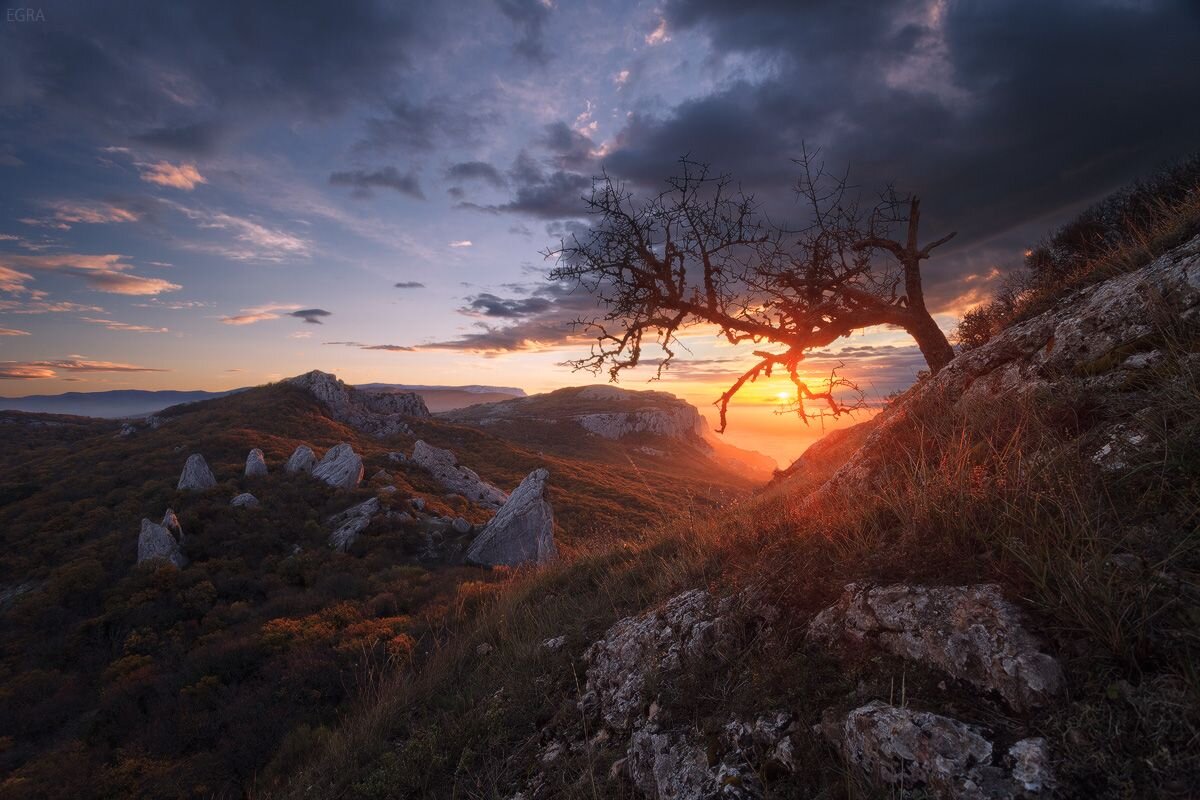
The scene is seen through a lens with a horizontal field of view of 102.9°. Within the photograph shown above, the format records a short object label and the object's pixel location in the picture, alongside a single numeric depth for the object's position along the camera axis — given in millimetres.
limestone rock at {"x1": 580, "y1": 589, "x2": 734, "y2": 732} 3904
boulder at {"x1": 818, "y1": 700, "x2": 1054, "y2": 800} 1946
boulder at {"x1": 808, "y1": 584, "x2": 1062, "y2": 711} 2248
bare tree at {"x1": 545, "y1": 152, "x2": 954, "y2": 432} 9773
